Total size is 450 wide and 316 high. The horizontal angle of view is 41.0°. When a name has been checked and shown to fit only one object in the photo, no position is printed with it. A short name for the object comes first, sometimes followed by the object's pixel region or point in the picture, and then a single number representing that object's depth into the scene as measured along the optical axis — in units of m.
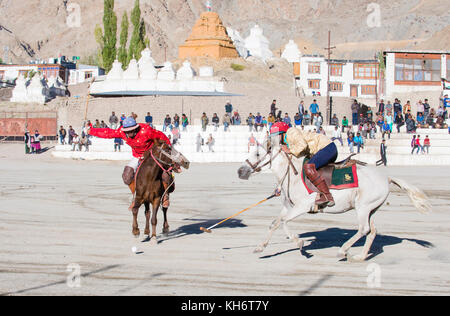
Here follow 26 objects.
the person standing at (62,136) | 39.09
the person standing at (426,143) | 35.09
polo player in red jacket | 11.59
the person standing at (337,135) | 36.21
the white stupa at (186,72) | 55.61
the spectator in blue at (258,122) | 38.00
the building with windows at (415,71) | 55.59
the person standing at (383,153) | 33.25
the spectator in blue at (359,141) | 34.97
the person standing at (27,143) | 38.84
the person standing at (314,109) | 38.88
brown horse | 11.21
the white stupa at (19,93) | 62.00
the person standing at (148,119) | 37.66
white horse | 10.05
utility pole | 46.72
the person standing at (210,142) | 36.27
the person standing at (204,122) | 38.41
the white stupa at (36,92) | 61.62
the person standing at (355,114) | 40.81
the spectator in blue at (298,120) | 36.81
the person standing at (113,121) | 39.16
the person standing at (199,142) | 36.43
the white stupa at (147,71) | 54.41
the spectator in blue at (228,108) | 41.44
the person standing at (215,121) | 39.21
